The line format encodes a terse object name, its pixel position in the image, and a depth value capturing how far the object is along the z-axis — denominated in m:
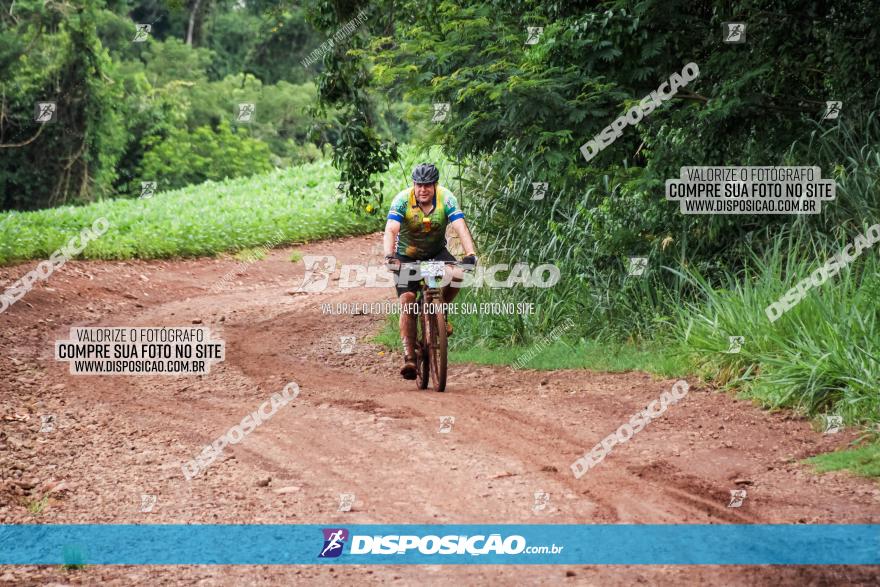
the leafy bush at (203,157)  41.78
